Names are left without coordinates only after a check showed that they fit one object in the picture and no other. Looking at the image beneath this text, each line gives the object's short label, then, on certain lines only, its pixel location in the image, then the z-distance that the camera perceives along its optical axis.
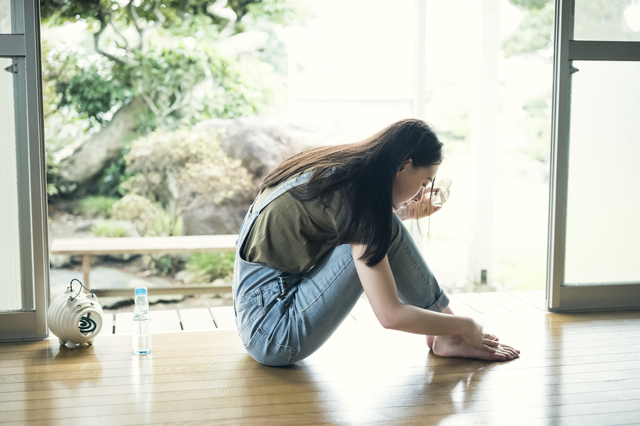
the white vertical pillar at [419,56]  3.69
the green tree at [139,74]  5.59
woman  1.66
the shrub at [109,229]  5.66
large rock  5.55
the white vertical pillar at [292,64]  5.96
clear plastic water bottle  2.19
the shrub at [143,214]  5.57
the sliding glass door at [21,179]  2.25
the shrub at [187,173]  5.54
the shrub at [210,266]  5.34
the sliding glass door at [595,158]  2.66
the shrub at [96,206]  5.77
